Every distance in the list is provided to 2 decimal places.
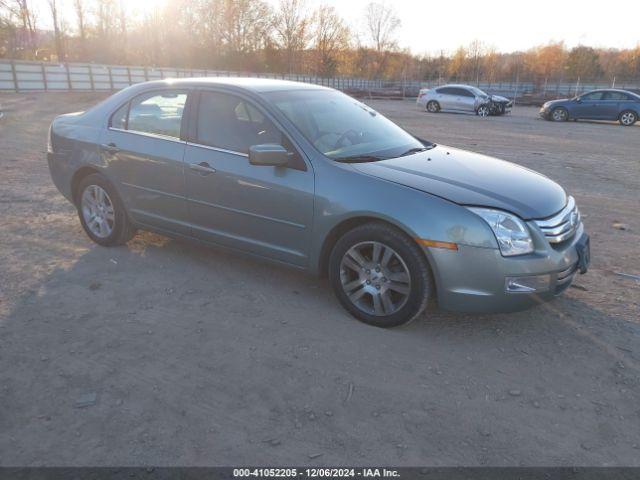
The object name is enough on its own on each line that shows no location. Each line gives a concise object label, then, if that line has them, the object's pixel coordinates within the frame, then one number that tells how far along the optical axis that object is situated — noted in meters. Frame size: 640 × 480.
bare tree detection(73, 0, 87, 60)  50.31
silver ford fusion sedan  3.34
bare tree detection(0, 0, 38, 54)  36.59
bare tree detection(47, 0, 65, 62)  47.06
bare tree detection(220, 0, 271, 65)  61.19
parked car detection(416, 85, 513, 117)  25.19
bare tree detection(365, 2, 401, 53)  86.00
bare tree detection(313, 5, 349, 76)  72.44
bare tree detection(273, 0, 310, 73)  66.69
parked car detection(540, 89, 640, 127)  21.41
